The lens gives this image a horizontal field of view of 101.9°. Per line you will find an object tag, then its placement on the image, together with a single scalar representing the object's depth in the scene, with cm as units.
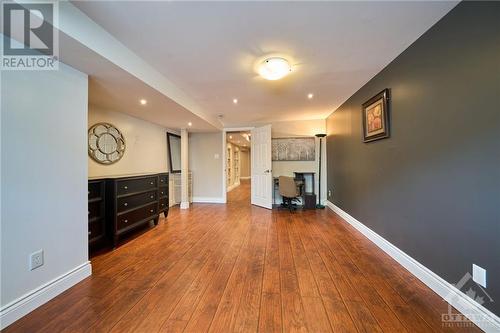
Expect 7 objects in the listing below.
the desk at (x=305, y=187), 474
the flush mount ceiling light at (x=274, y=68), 214
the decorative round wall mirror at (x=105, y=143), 294
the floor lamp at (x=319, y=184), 483
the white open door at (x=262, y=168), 483
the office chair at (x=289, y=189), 444
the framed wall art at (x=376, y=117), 236
